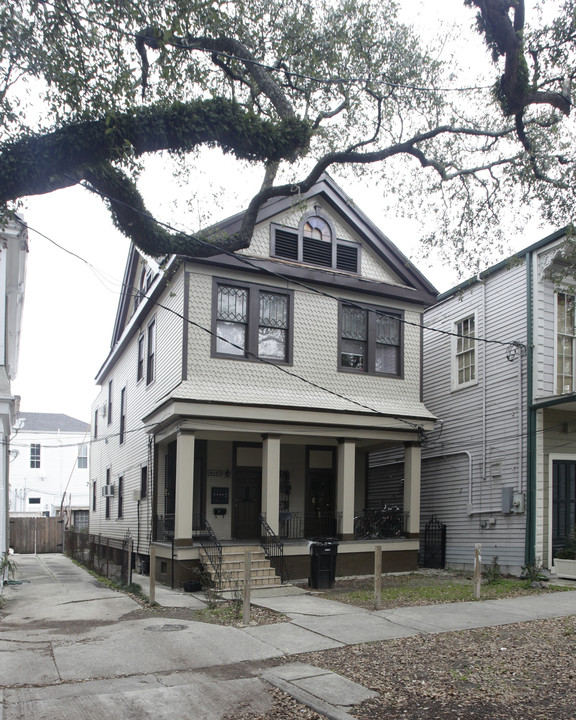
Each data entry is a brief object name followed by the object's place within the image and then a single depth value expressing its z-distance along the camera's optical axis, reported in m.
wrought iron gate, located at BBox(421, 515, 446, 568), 18.59
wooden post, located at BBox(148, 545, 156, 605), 11.93
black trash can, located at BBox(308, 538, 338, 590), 14.02
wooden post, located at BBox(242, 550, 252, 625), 10.20
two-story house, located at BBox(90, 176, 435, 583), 15.55
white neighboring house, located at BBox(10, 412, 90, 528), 42.56
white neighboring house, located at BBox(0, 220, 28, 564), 13.91
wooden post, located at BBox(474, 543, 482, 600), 12.39
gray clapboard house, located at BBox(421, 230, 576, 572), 15.75
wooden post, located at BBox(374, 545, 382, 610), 11.32
